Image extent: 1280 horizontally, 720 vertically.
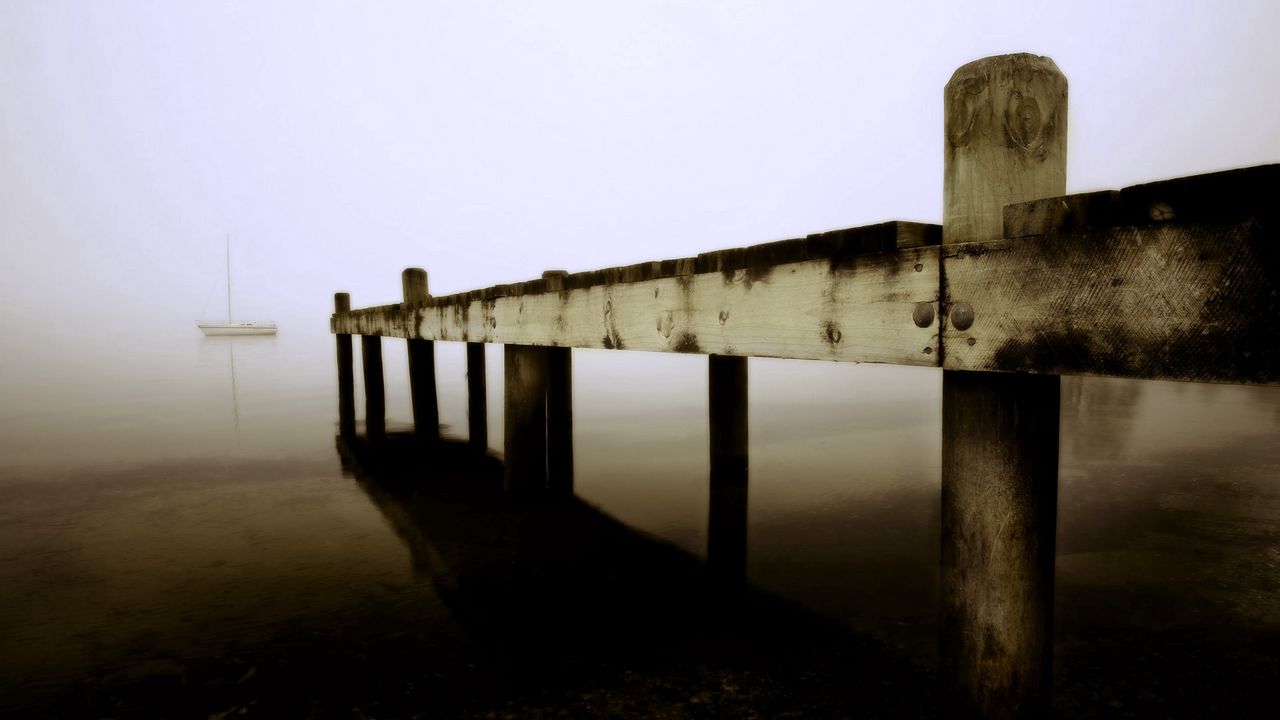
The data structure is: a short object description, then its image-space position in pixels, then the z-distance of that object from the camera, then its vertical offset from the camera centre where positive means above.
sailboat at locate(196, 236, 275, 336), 52.59 +0.19
